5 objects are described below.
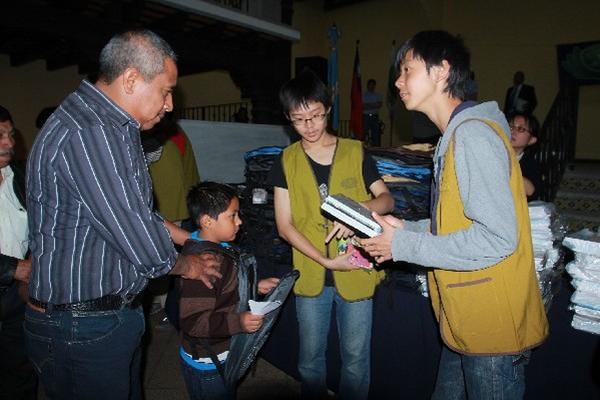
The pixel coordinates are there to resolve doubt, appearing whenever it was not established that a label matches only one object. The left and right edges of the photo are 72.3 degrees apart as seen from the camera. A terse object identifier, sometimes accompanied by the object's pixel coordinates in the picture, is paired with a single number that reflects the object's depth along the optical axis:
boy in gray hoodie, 1.22
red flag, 8.27
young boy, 1.68
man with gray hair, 1.29
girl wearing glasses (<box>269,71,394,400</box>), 2.07
